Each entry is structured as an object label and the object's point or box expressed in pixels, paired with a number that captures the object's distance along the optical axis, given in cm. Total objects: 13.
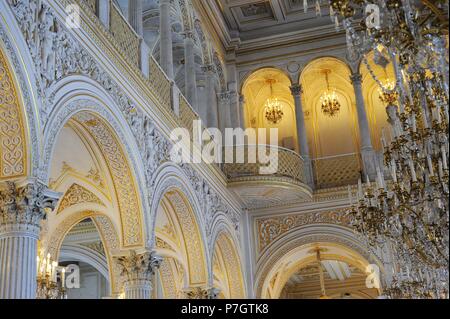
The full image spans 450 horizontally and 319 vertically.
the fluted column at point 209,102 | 1499
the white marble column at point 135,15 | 1087
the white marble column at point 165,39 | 1198
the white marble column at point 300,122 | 1675
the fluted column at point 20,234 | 619
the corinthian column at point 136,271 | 939
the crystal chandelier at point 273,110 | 1877
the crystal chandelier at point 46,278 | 1168
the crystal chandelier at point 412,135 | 596
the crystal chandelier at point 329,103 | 1802
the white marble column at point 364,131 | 1592
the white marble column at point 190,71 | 1366
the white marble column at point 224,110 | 1652
